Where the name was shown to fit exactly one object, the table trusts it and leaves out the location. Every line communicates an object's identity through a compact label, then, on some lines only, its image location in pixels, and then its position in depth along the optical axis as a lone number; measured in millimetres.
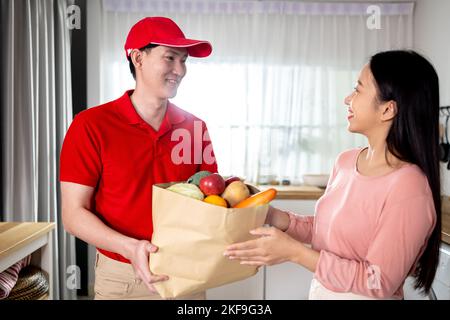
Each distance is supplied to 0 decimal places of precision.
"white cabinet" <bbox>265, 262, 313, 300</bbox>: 2619
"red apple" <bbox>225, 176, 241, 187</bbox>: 956
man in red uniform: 1038
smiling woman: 866
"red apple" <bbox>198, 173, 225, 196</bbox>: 860
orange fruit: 830
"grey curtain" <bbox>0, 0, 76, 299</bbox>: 1854
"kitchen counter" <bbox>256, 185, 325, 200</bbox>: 2750
